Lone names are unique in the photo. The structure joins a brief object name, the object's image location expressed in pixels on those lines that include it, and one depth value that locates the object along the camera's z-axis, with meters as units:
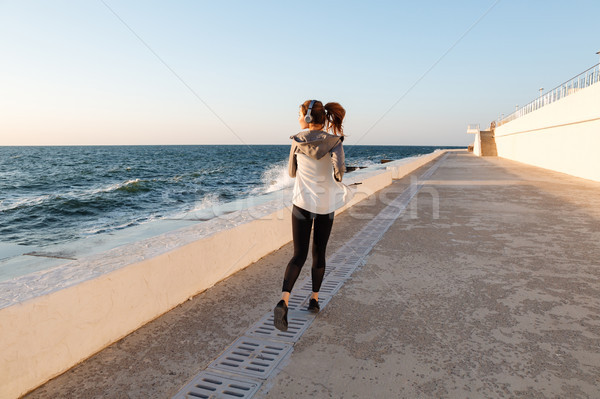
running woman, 3.36
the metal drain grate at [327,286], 4.10
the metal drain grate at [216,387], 2.35
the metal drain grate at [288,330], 3.11
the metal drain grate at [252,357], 2.62
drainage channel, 2.41
